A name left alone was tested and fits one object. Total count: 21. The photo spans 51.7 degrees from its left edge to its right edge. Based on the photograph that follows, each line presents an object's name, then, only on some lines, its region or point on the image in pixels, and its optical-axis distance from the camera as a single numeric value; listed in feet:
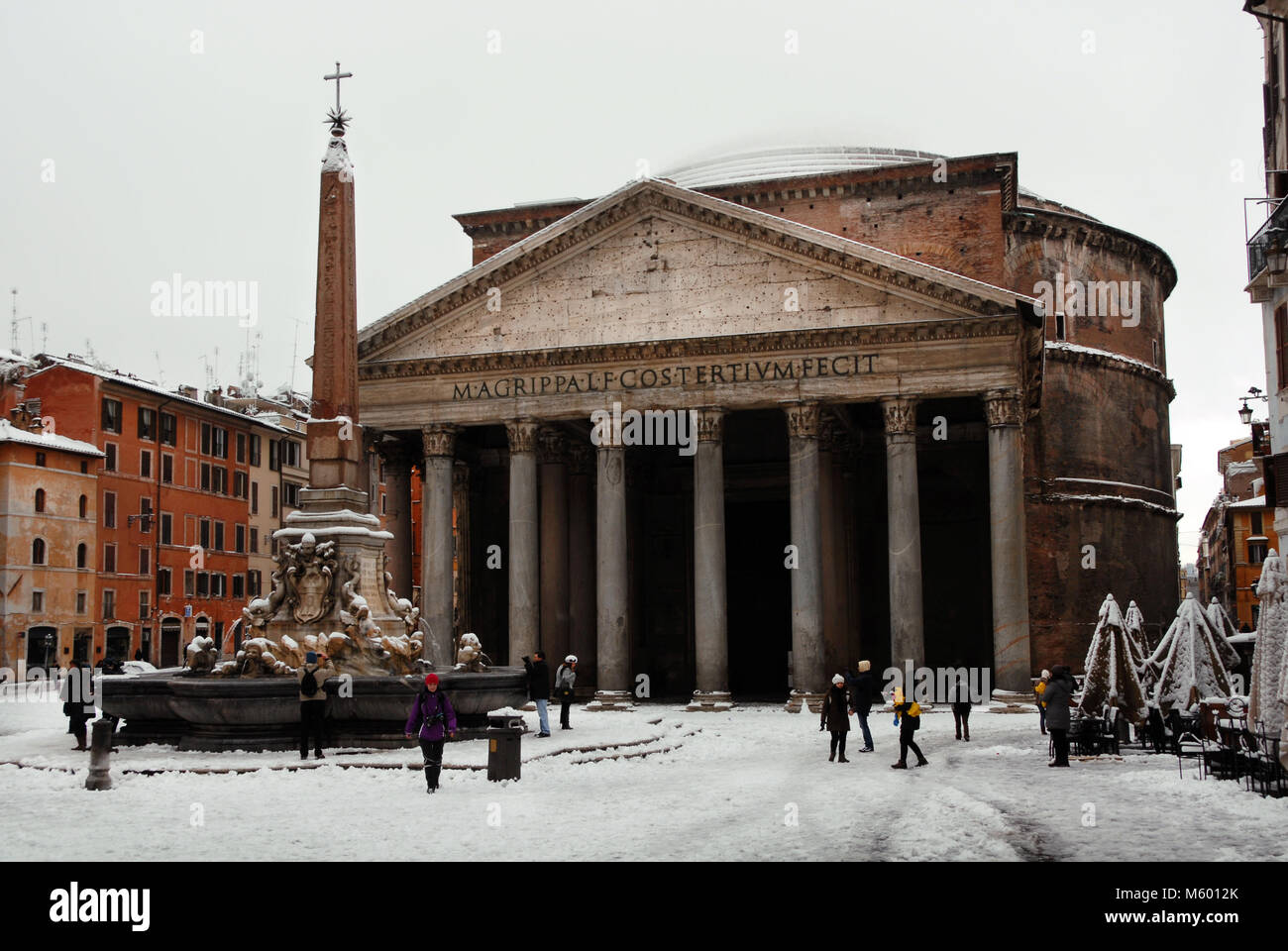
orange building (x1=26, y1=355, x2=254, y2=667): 158.20
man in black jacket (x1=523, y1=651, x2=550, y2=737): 64.03
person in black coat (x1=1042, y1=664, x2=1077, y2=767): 52.31
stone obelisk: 55.93
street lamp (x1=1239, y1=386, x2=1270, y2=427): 123.44
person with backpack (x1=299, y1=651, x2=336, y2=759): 49.47
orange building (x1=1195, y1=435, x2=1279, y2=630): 209.67
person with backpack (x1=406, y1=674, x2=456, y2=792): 42.27
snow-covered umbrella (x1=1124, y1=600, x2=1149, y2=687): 63.93
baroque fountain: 51.98
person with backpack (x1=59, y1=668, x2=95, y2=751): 58.34
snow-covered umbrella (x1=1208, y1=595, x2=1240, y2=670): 64.75
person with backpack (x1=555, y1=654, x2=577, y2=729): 70.23
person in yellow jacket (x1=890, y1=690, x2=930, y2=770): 52.54
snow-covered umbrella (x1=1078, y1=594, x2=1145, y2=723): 59.88
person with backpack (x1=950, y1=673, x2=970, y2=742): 67.41
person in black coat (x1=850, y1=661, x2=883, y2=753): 60.29
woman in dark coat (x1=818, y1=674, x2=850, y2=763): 55.62
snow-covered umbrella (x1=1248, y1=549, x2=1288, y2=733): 44.55
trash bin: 44.91
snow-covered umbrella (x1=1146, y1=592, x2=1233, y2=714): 61.93
